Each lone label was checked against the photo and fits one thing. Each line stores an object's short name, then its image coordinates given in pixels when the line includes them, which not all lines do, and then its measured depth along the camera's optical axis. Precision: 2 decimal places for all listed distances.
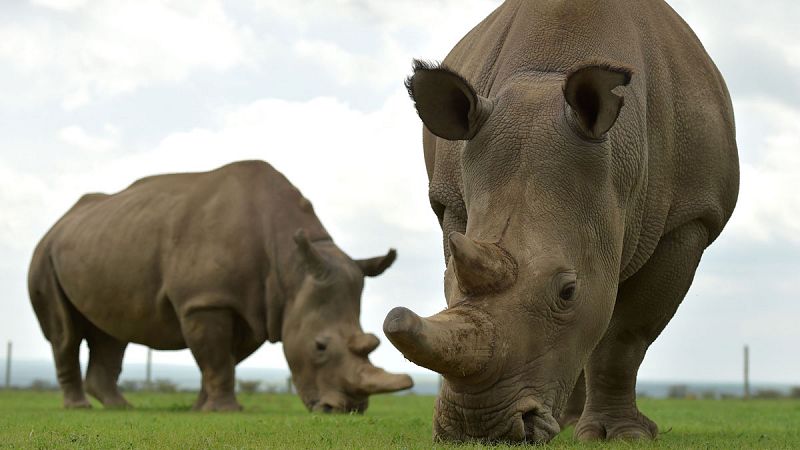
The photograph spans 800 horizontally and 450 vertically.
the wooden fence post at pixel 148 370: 26.48
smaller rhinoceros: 13.36
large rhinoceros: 5.67
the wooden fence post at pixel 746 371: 25.54
